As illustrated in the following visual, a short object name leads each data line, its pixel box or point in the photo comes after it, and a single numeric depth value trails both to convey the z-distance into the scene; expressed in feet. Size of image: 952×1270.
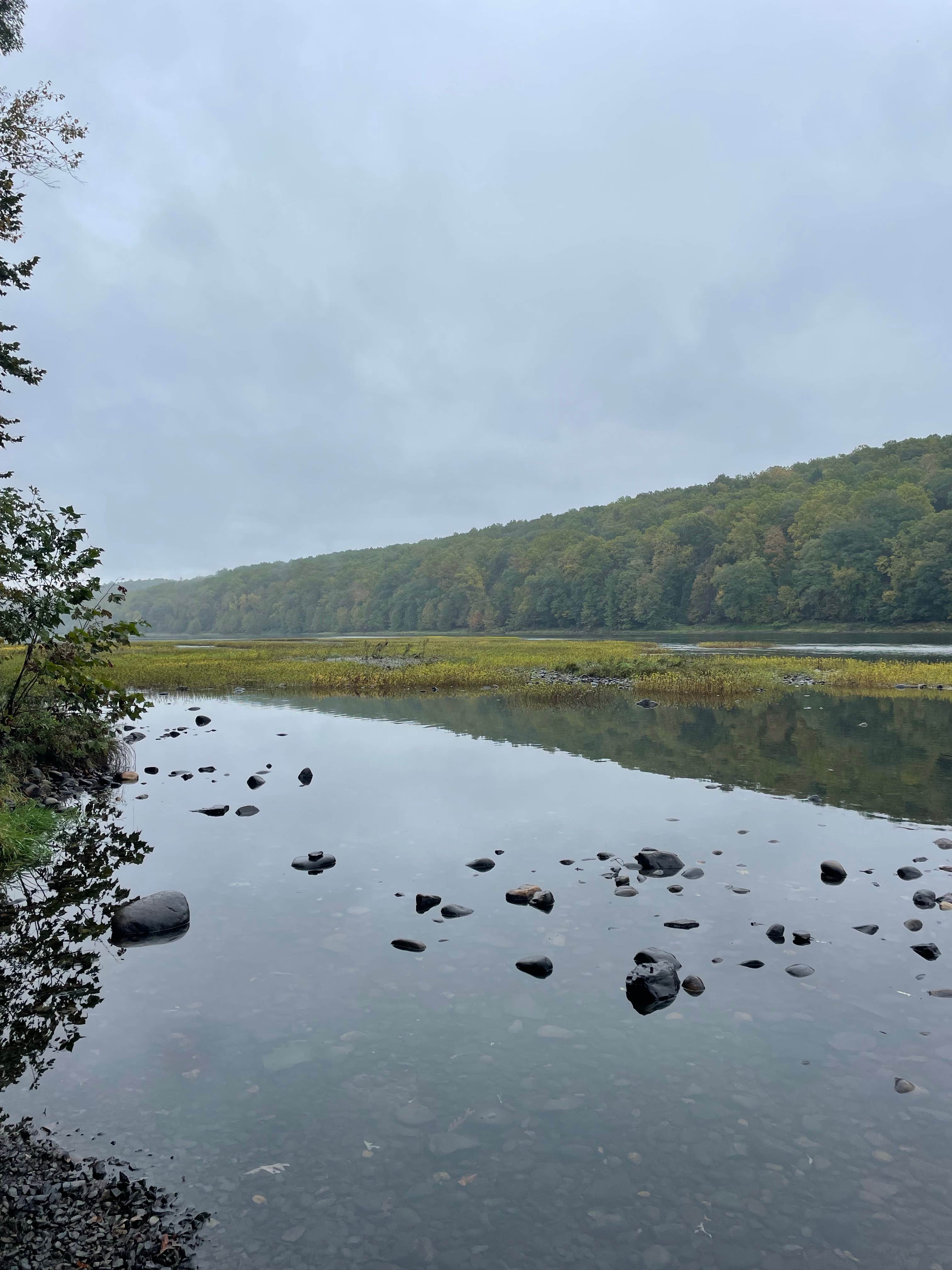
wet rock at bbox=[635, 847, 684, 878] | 40.32
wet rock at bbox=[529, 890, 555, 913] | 35.14
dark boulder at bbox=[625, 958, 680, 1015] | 26.37
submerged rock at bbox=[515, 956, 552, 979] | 28.68
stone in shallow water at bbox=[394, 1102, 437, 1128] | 20.32
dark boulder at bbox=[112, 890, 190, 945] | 32.99
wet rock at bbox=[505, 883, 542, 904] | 36.09
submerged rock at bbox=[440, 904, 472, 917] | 34.76
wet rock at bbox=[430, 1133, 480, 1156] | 19.21
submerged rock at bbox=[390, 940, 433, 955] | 30.96
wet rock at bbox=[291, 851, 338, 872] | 41.52
